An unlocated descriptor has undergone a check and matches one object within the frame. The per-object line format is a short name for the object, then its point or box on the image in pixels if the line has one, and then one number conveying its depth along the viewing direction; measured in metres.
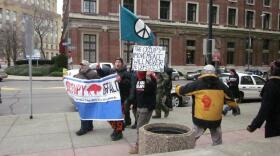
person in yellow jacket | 5.46
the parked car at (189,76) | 40.22
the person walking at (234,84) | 12.96
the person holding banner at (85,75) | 8.00
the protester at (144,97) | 6.45
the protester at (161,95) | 10.31
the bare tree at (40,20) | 60.61
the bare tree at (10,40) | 61.09
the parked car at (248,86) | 16.16
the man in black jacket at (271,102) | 5.01
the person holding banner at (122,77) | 8.22
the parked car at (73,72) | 13.42
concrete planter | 4.96
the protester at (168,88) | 11.14
